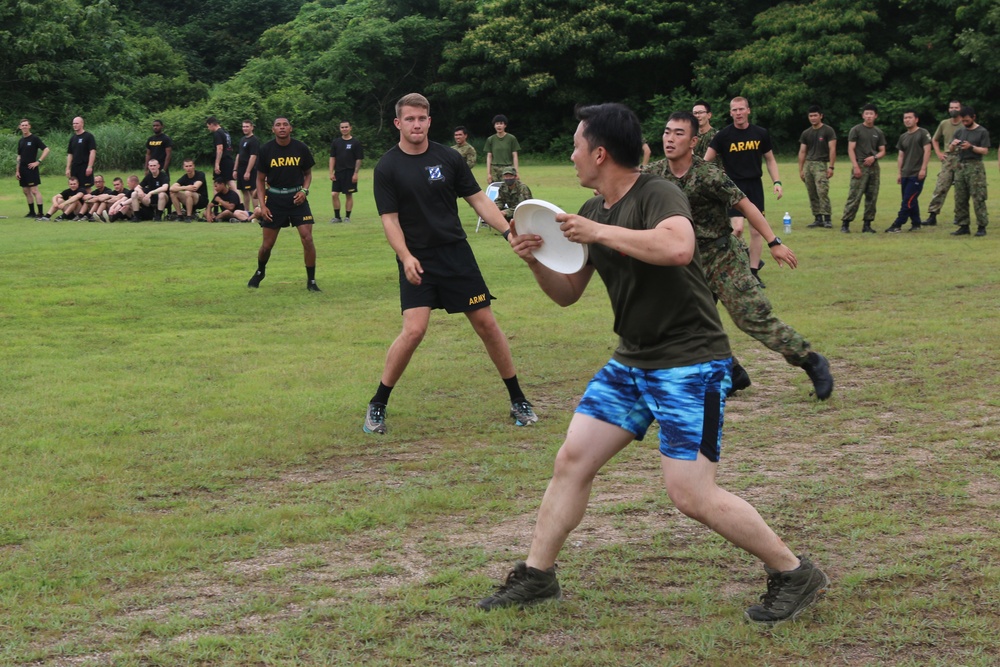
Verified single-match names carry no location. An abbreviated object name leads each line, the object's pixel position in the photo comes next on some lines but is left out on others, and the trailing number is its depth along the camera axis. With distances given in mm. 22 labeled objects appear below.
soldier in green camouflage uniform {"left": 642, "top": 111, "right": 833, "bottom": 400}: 7766
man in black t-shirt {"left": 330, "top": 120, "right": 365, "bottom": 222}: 22297
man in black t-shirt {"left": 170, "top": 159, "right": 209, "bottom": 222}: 23688
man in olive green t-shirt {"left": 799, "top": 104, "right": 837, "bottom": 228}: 19375
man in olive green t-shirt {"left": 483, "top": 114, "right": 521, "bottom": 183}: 21156
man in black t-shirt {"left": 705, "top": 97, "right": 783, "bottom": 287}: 12852
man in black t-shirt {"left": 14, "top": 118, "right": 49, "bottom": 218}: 23517
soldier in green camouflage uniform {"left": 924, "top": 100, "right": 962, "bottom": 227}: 18094
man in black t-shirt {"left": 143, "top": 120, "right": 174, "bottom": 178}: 23609
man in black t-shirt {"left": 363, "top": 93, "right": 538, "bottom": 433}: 7301
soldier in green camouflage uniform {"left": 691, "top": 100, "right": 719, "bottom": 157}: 11453
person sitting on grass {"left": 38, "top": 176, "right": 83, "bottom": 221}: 23891
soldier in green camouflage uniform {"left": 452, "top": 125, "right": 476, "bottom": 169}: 21416
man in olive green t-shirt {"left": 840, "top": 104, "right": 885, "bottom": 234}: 18781
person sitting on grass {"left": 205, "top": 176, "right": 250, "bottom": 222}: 23078
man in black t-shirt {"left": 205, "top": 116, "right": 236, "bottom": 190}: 22875
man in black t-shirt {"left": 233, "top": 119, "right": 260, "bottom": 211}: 21812
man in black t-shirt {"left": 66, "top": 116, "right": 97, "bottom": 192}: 23438
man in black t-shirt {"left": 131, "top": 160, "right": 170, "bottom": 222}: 23547
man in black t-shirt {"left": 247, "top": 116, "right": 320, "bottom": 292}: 13180
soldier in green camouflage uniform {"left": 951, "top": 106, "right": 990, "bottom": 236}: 17469
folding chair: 16578
